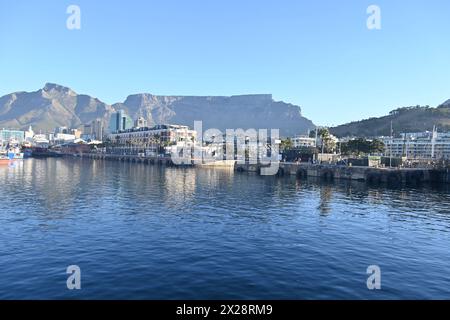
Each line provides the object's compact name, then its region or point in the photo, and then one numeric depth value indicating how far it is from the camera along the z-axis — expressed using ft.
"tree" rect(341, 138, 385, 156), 520.01
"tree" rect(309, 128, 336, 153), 479.82
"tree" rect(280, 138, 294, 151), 617.21
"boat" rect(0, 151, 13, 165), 495.82
